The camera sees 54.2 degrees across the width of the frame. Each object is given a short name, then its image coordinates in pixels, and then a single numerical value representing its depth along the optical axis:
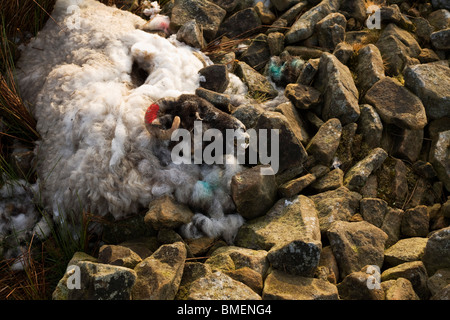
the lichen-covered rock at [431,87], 4.38
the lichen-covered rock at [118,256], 3.11
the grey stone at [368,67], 4.64
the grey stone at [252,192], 3.76
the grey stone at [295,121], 4.23
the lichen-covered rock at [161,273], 2.88
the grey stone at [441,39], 4.99
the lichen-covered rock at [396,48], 4.91
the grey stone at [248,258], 3.29
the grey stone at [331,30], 5.07
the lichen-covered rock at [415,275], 3.19
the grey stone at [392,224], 3.72
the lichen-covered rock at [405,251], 3.38
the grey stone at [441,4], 5.51
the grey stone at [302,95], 4.45
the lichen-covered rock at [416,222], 3.74
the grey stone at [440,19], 5.32
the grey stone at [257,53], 5.22
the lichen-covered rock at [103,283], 2.75
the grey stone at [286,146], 4.00
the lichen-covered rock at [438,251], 3.25
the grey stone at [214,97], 4.32
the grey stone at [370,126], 4.26
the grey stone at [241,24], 5.51
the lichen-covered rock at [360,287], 3.03
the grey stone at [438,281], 3.15
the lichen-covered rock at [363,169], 3.96
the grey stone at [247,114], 4.27
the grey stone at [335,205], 3.70
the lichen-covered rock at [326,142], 4.07
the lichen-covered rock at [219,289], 2.94
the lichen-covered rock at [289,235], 3.15
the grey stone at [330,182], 3.95
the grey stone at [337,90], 4.29
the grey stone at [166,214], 3.54
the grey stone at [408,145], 4.28
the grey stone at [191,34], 5.03
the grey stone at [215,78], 4.57
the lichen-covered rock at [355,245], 3.41
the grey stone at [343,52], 4.79
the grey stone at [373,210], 3.77
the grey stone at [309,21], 5.16
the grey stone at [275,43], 5.16
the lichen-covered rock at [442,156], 4.10
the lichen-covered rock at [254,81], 4.82
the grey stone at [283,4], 5.55
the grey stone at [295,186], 3.88
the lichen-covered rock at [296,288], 2.96
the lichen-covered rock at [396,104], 4.29
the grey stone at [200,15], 5.28
